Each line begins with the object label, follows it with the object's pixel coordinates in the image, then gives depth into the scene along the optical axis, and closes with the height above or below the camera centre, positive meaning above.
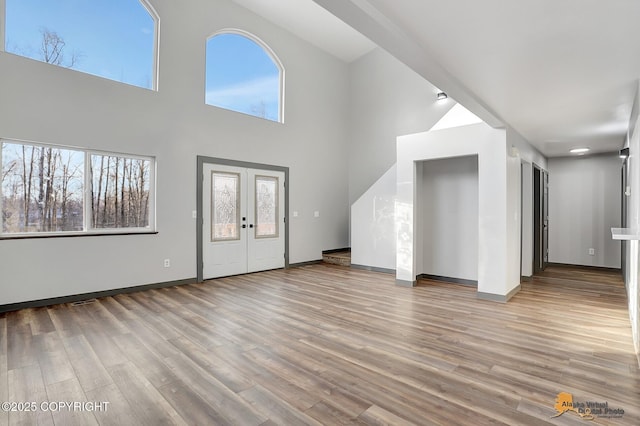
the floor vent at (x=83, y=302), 4.37 -1.17
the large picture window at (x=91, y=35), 4.23 +2.60
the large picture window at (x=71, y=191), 4.19 +0.37
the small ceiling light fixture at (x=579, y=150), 6.48 +1.37
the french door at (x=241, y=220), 5.99 -0.06
